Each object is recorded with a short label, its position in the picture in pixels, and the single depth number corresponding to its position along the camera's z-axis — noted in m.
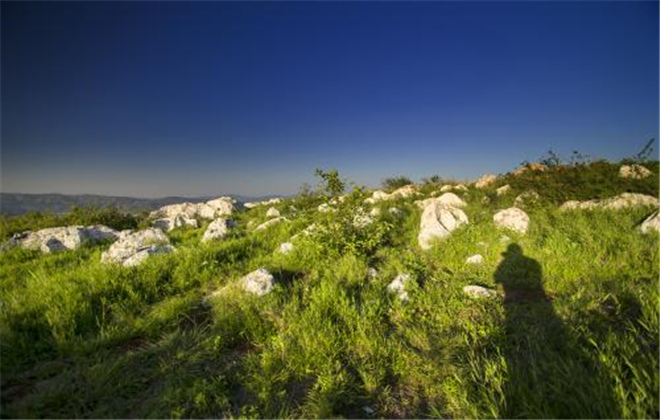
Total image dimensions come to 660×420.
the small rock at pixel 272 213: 13.82
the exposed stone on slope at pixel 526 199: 9.65
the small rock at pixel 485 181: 14.69
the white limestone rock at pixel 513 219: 7.84
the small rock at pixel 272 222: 10.60
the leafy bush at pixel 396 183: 20.94
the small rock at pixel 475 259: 6.70
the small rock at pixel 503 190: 11.59
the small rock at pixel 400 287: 5.39
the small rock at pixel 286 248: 7.85
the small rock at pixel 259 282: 5.60
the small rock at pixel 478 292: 5.28
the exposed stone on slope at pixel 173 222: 13.73
